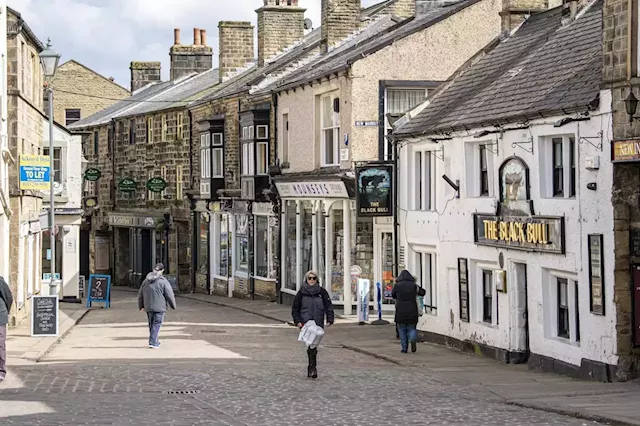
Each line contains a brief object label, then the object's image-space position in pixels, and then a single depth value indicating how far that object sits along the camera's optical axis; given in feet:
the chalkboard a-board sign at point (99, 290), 124.98
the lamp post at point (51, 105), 88.07
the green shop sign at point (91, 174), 169.78
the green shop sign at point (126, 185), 172.55
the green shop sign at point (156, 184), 161.38
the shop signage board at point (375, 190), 92.53
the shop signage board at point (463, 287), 75.36
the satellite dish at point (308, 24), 152.97
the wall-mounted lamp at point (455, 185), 76.59
